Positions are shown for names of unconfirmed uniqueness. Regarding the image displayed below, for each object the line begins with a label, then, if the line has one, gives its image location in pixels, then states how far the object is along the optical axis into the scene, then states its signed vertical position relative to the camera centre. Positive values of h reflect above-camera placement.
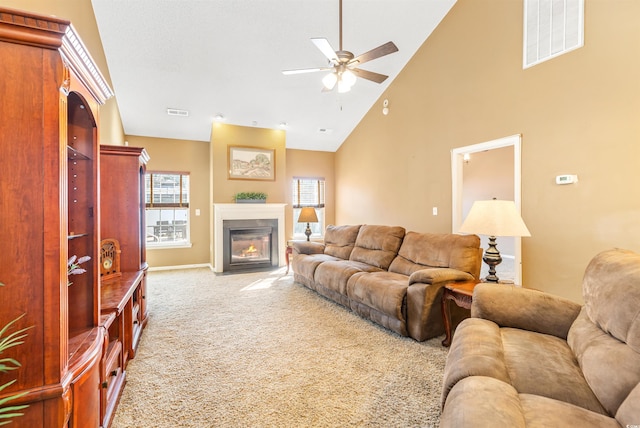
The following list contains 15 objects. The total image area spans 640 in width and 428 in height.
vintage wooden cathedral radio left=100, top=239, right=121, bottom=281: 2.64 -0.43
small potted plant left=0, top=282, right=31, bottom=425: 0.96 -0.44
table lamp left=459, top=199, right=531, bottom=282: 2.50 -0.10
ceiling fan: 2.71 +1.44
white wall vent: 2.96 +1.90
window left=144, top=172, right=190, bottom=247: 6.11 +0.04
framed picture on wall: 6.04 +0.99
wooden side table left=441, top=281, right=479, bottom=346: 2.52 -0.75
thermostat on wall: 2.99 +0.33
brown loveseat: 1.04 -0.69
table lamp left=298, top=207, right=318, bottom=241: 5.57 -0.10
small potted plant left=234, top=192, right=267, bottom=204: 5.95 +0.26
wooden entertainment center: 1.01 +0.00
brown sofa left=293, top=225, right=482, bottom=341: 2.75 -0.71
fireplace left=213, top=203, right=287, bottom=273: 5.85 -0.41
